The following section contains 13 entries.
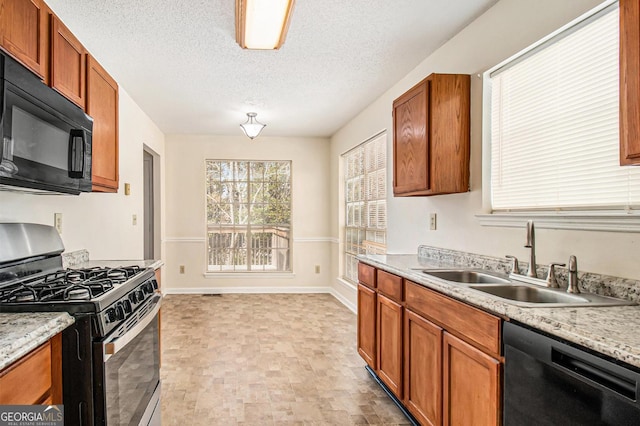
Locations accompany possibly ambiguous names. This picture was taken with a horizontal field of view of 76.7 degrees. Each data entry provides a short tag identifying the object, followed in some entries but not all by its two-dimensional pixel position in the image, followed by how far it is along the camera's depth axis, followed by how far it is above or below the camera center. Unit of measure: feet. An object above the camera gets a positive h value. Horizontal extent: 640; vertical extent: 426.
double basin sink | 4.98 -1.05
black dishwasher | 3.34 -1.56
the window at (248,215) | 21.02 +0.16
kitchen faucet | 6.28 -0.41
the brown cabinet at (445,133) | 8.46 +1.81
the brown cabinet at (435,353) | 5.16 -2.18
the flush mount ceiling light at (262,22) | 6.97 +3.70
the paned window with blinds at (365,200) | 14.70 +0.73
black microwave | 4.73 +1.13
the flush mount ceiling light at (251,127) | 15.08 +3.40
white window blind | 5.53 +1.50
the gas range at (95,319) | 4.76 -1.39
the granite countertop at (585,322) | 3.40 -1.02
